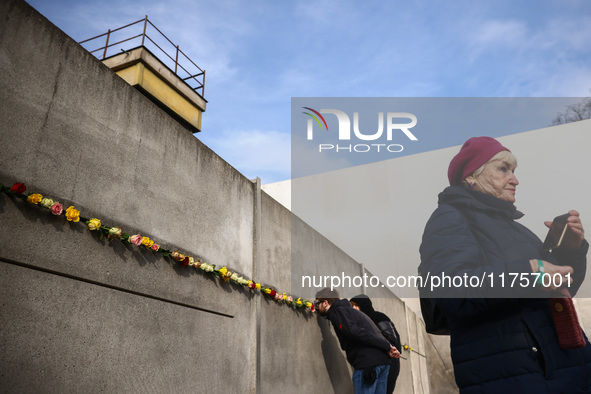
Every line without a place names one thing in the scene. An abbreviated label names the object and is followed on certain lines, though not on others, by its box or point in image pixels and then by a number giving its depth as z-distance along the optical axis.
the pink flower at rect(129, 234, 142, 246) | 3.00
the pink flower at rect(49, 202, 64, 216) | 2.53
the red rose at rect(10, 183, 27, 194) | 2.36
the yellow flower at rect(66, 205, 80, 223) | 2.62
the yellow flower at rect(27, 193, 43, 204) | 2.44
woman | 1.72
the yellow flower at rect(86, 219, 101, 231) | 2.74
